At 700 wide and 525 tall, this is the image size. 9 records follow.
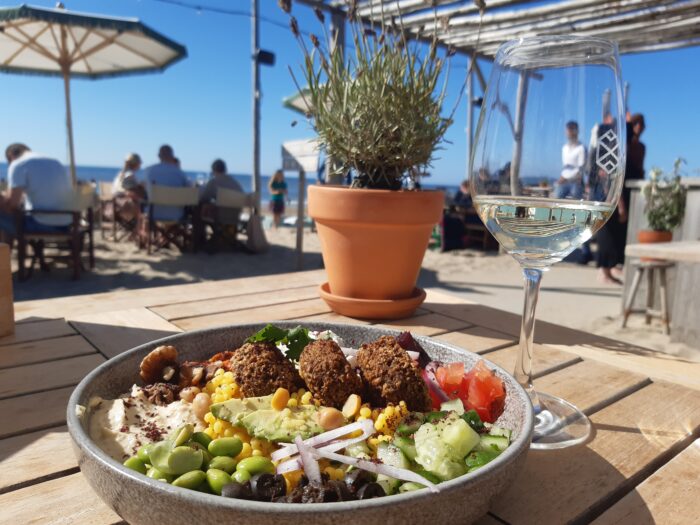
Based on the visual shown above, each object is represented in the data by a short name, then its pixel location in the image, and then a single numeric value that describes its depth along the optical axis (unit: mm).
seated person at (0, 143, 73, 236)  4973
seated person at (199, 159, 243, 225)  7367
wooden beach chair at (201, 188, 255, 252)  7344
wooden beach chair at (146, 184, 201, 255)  6766
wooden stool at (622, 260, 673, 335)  4285
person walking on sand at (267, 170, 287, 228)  12523
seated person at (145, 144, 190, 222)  6852
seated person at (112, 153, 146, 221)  7898
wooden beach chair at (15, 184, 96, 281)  5012
